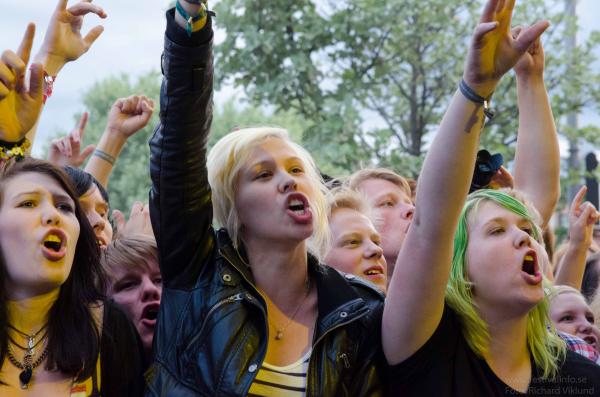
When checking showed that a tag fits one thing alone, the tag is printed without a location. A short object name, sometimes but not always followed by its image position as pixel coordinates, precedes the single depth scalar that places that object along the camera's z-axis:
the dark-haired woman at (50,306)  2.70
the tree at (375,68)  7.93
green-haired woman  2.41
